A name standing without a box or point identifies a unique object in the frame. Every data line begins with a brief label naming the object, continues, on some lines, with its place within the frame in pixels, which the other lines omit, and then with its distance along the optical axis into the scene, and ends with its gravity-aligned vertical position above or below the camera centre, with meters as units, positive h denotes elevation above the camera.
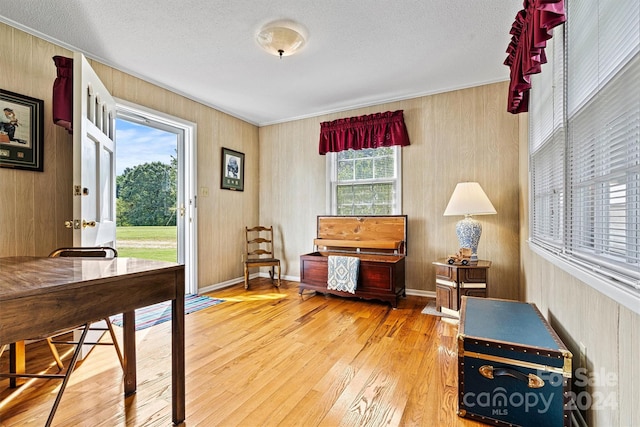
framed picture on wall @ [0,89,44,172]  2.19 +0.62
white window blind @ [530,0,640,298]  0.89 +0.28
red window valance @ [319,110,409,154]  3.63 +1.05
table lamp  2.82 +0.04
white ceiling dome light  2.24 +1.39
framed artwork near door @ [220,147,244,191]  4.12 +0.61
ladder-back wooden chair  3.98 -0.56
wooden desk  0.91 -0.30
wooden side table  2.70 -0.65
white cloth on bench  3.31 -0.69
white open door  2.01 +0.41
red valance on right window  1.21 +0.85
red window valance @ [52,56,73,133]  2.22 +0.91
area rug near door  2.68 -1.00
